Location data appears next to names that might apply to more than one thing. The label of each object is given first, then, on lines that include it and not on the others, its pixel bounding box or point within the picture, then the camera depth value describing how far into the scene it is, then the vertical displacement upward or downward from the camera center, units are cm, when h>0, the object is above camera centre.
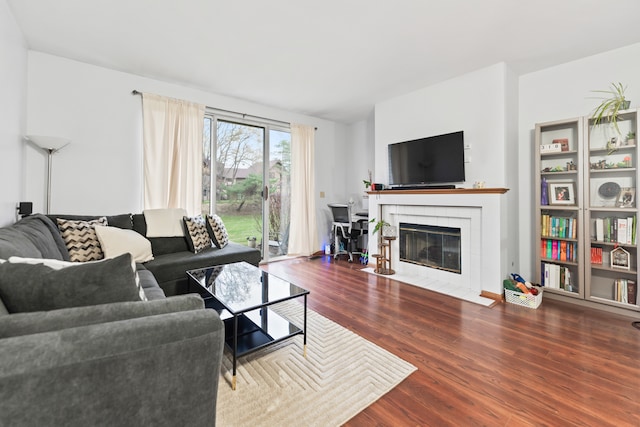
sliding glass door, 405 +55
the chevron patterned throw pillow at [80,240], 243 -22
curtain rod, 337 +152
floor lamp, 259 +68
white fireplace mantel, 302 -9
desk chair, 483 -29
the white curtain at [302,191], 486 +42
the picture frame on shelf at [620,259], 267 -42
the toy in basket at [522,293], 281 -80
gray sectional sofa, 60 -33
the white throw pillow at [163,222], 312 -8
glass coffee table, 173 -54
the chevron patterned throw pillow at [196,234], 314 -22
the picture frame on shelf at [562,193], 297 +23
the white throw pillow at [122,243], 255 -25
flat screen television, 339 +70
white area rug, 142 -98
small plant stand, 393 -62
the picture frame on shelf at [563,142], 302 +78
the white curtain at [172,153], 345 +80
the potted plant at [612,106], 264 +104
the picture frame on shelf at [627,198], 266 +16
